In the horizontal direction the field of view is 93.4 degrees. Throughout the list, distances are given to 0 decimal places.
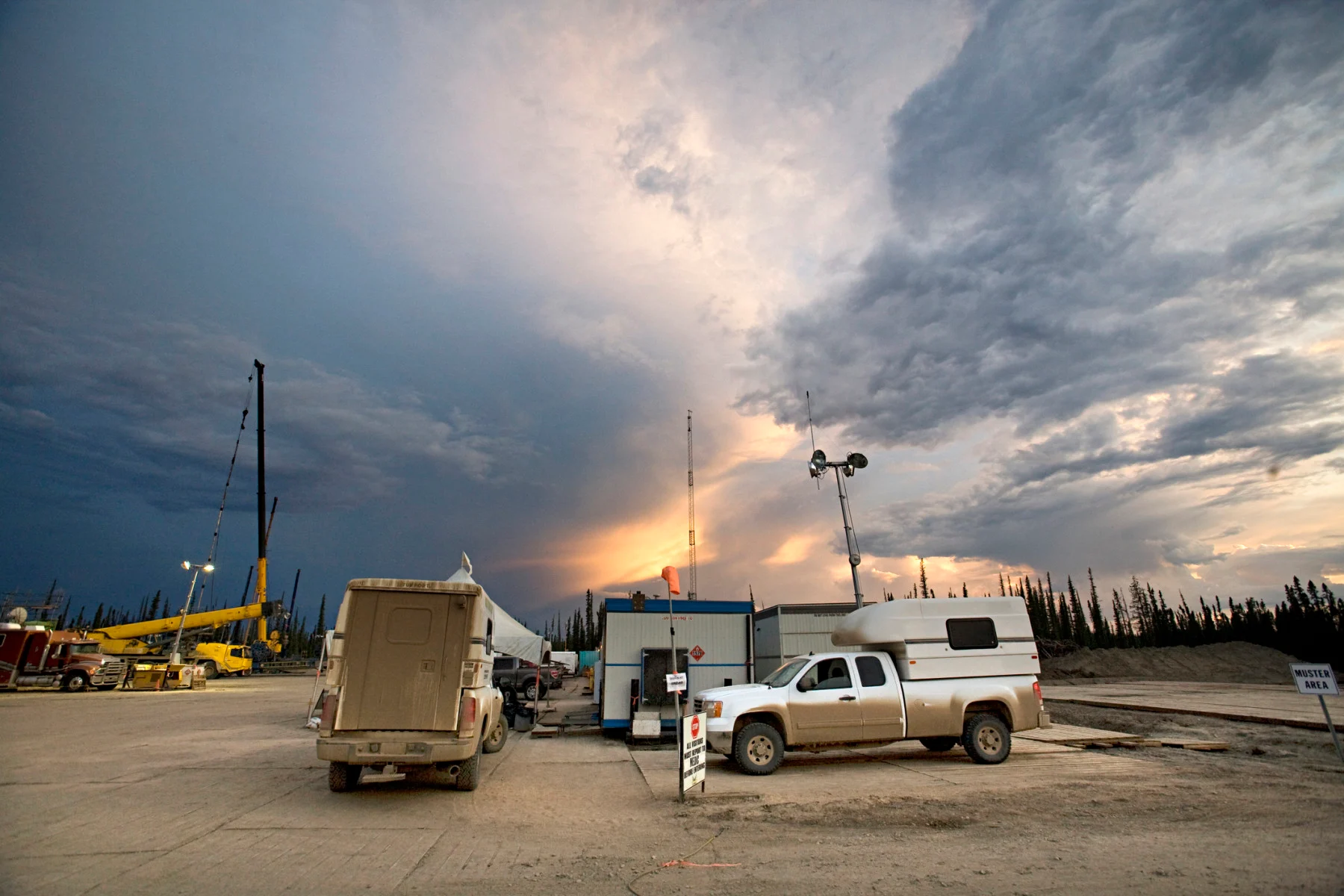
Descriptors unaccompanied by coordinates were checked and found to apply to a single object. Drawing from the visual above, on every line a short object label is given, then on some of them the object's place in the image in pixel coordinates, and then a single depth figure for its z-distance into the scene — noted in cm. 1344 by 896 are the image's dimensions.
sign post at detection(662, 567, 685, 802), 1057
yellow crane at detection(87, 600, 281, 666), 3690
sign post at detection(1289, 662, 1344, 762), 968
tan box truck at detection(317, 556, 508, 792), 854
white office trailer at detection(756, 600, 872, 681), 1792
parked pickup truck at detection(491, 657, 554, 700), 2422
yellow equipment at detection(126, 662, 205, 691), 3077
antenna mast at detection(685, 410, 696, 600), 2903
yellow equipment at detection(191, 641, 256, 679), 4091
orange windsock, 1068
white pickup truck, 1085
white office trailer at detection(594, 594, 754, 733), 1623
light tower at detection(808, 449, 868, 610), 1852
